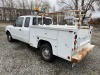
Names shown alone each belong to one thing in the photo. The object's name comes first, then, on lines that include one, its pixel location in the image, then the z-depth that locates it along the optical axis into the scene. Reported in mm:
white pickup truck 2265
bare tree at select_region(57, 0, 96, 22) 20762
